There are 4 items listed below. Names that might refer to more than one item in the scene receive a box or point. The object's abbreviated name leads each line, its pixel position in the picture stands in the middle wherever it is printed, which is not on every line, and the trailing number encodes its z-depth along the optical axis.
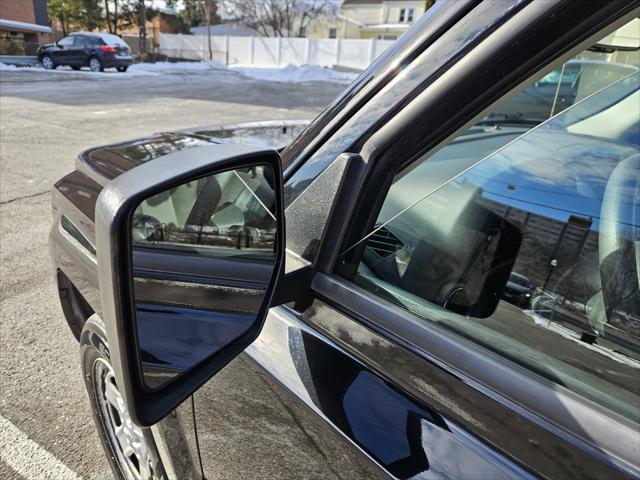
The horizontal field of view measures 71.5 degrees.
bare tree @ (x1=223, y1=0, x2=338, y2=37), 47.00
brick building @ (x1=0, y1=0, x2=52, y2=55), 31.62
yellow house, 47.91
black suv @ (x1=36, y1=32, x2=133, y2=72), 23.78
